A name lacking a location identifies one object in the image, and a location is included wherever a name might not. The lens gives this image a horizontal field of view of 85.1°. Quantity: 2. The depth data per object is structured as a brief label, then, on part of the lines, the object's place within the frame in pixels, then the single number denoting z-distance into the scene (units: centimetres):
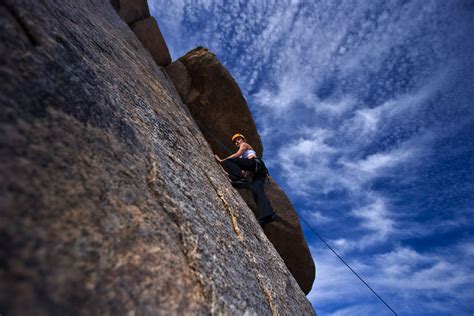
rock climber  550
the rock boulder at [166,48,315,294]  888
